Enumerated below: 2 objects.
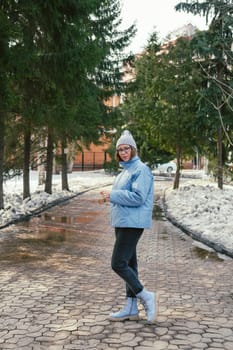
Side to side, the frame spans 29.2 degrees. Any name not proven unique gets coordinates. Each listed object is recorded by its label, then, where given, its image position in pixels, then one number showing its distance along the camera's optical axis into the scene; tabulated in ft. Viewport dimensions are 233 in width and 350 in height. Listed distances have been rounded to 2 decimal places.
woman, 14.26
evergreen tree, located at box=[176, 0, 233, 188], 55.16
